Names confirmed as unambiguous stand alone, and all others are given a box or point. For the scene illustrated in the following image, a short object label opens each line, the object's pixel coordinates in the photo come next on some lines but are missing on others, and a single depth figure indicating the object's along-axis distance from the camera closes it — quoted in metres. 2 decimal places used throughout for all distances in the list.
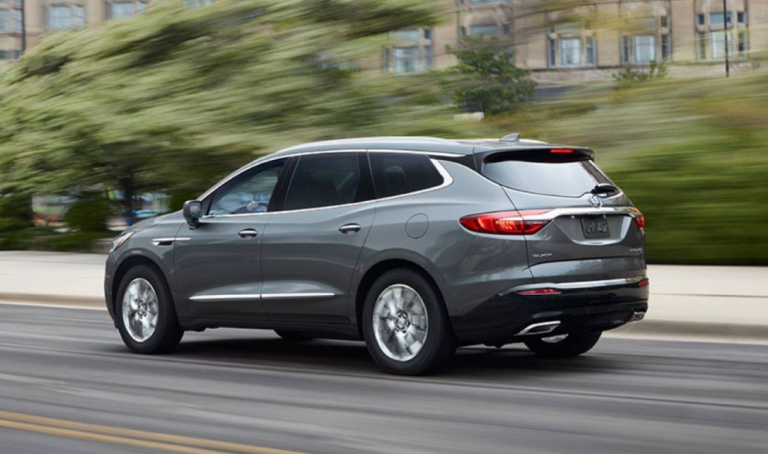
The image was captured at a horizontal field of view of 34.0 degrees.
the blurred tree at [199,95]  23.33
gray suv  8.41
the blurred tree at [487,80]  25.69
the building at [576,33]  21.88
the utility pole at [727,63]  21.21
